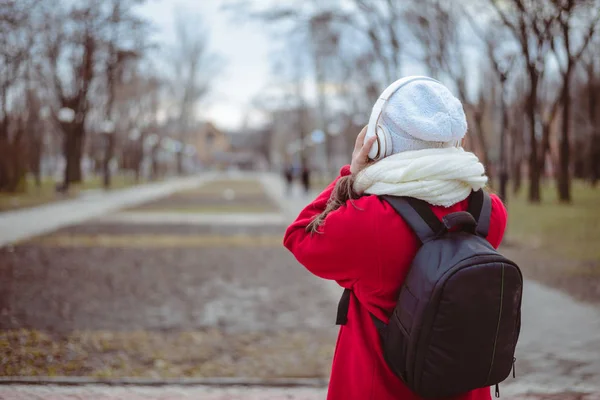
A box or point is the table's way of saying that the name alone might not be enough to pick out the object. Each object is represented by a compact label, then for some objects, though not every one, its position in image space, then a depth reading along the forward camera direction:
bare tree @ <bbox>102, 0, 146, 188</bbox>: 27.23
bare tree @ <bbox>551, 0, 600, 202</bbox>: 14.45
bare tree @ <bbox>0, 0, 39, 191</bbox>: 13.73
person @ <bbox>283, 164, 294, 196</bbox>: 37.02
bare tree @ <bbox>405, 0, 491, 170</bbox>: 20.52
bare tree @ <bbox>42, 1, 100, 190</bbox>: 29.41
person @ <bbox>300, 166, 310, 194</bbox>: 35.03
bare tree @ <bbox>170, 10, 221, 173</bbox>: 68.69
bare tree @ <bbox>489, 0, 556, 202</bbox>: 15.32
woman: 1.96
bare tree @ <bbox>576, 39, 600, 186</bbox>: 35.43
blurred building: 147.50
